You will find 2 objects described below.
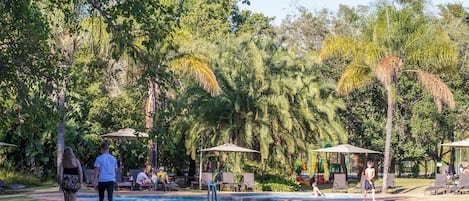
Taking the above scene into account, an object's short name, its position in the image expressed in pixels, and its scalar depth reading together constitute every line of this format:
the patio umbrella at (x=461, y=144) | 28.81
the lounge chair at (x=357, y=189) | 28.89
